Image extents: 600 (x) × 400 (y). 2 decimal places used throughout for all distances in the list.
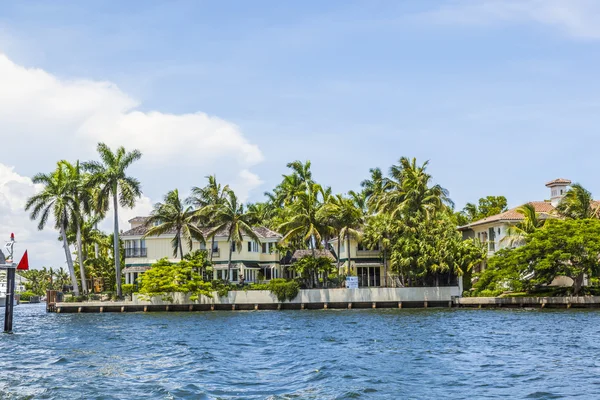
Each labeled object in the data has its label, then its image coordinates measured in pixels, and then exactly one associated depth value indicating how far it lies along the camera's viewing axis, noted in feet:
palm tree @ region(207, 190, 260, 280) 236.22
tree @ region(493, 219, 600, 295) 184.14
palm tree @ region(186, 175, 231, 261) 240.49
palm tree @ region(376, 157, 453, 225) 233.14
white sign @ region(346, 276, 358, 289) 220.64
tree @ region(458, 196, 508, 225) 305.73
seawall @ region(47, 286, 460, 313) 216.54
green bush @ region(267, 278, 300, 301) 218.18
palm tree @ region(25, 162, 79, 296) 237.04
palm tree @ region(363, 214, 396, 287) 230.75
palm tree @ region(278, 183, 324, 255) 233.76
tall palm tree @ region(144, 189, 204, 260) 239.50
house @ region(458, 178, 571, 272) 234.38
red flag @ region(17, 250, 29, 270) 121.90
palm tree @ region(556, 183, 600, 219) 217.36
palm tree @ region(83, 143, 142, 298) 234.58
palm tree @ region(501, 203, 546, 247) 215.92
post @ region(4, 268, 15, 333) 124.98
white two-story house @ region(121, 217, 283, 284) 258.98
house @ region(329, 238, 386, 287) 260.42
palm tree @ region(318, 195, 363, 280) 232.32
